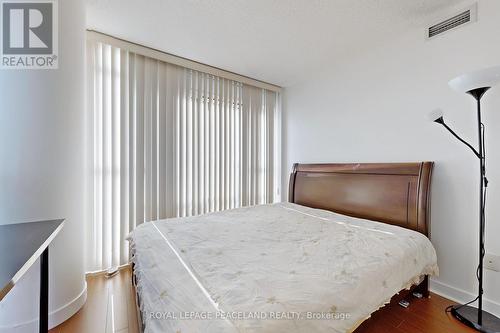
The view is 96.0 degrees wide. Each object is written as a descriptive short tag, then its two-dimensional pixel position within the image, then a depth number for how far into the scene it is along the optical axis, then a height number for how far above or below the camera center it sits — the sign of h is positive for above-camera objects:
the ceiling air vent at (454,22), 1.83 +1.22
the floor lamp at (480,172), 1.48 -0.06
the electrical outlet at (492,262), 1.70 -0.75
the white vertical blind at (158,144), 2.39 +0.26
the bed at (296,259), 0.91 -0.56
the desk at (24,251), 0.71 -0.34
